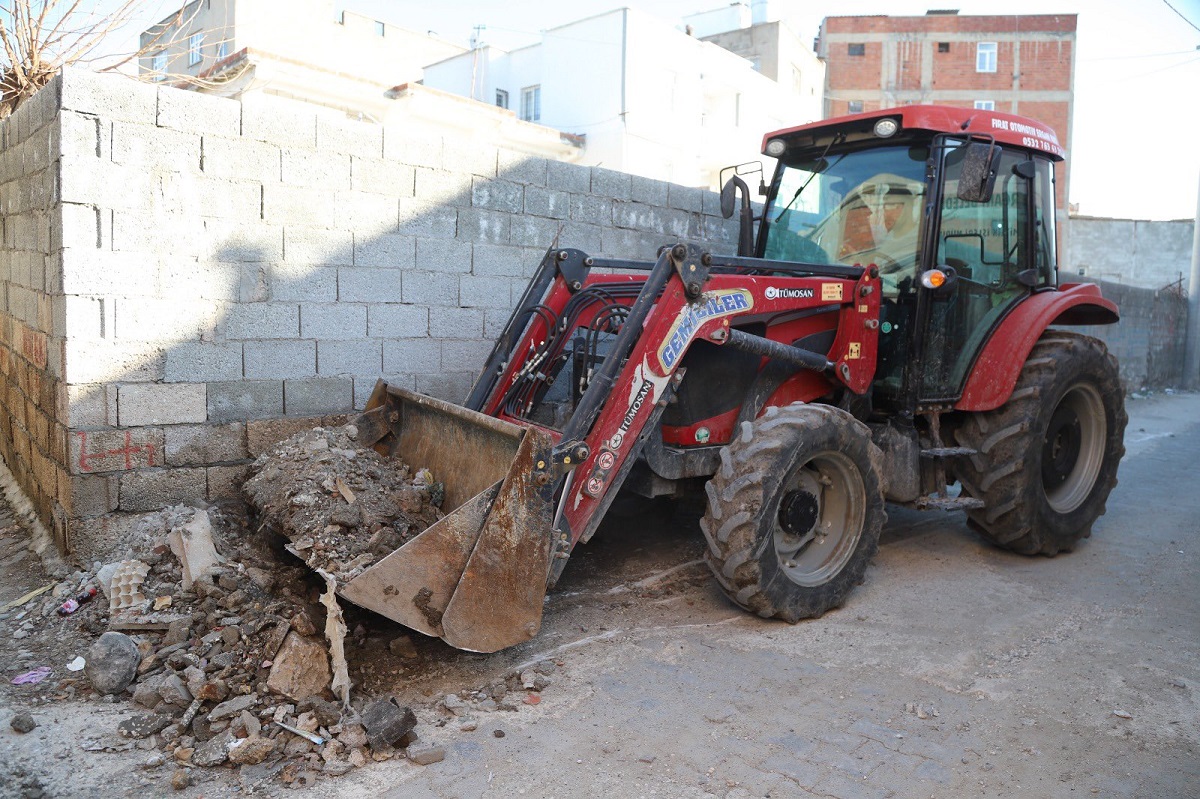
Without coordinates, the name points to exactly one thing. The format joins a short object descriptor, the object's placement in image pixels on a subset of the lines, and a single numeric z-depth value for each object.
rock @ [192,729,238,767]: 3.04
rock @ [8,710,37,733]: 3.20
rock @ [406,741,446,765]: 3.10
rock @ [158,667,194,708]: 3.36
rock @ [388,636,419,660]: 3.83
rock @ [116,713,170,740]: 3.21
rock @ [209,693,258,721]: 3.25
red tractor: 3.76
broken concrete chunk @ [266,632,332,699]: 3.36
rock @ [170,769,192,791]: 2.89
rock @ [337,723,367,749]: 3.14
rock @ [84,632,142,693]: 3.51
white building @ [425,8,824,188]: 24.78
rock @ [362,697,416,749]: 3.13
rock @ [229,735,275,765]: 3.04
